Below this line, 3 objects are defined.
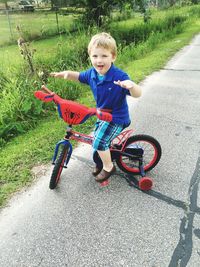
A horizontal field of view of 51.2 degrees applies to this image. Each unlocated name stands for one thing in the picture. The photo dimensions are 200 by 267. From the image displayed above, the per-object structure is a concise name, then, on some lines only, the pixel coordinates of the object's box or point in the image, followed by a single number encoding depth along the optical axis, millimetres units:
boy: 1673
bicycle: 1714
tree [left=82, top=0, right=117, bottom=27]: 8326
